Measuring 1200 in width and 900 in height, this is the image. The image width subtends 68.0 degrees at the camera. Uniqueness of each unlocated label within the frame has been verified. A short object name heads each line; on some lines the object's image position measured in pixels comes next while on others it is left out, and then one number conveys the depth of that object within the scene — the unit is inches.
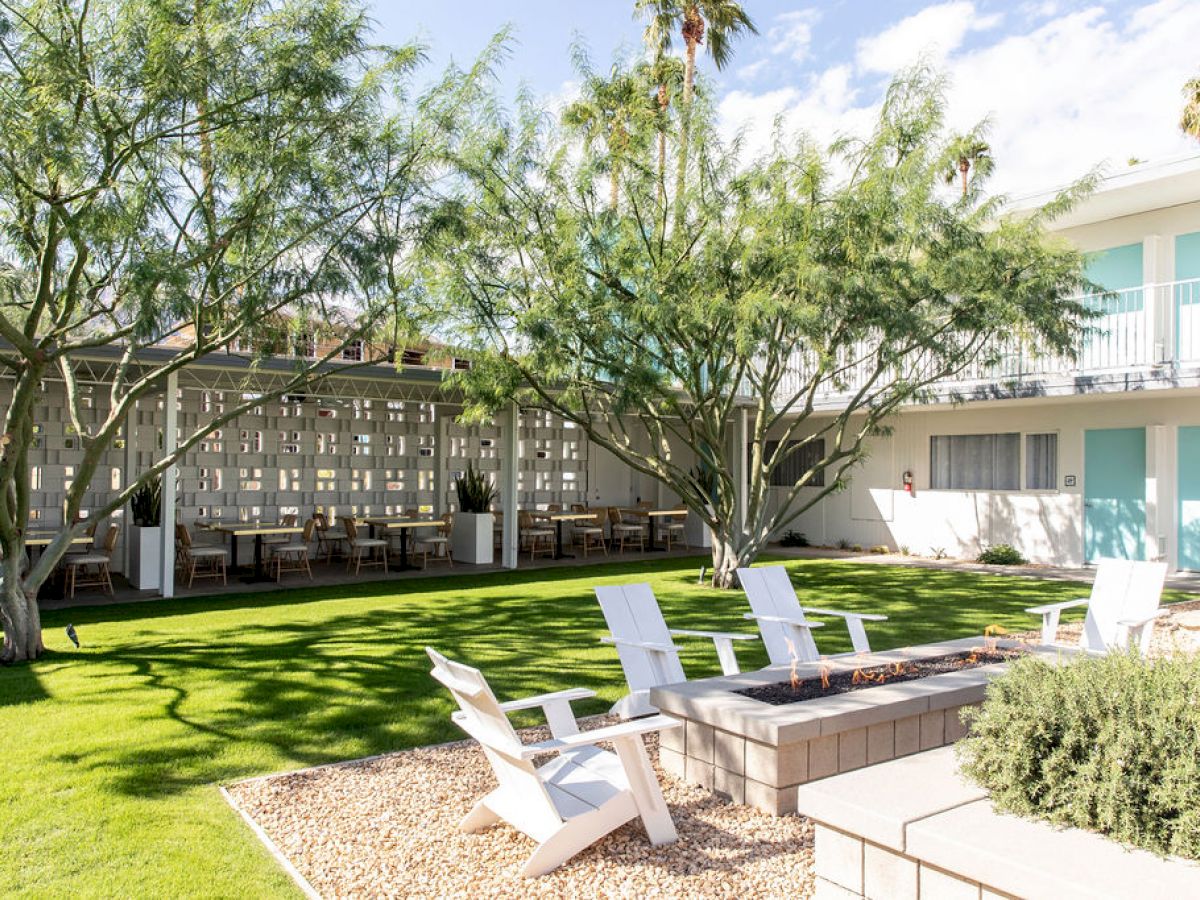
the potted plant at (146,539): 461.4
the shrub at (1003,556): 596.7
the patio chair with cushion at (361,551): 522.0
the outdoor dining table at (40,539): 416.8
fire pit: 164.2
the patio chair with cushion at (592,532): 655.8
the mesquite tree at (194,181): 252.4
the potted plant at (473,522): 586.6
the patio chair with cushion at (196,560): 467.5
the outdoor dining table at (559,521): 628.7
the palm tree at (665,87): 394.9
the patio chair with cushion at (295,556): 480.1
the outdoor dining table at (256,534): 481.1
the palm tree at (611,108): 388.5
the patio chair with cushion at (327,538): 560.1
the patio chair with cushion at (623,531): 674.2
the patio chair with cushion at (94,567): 428.1
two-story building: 500.4
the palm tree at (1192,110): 594.5
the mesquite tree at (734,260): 370.3
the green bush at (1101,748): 102.0
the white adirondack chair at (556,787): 138.3
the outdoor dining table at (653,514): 668.7
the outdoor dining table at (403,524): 547.5
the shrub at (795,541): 748.0
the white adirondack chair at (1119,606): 277.6
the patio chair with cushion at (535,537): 615.5
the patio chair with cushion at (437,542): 563.8
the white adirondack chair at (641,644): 212.8
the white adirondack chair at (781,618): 254.5
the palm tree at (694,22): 647.1
